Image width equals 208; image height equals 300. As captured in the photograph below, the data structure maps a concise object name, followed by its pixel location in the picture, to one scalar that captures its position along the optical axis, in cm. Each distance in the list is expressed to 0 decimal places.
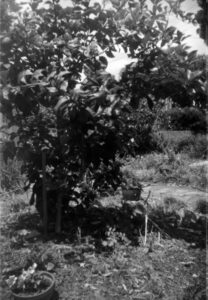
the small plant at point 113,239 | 339
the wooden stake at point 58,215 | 369
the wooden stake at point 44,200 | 344
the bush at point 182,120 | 1304
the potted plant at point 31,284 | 249
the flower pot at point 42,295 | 245
